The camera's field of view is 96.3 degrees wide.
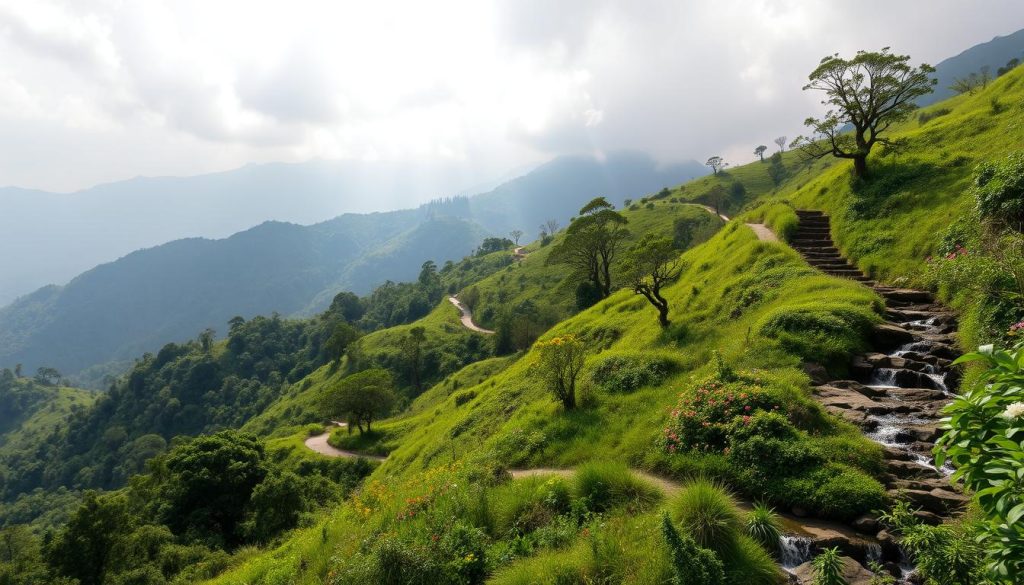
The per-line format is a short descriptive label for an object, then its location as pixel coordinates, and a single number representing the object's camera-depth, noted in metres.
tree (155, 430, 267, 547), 36.38
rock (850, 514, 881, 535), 8.11
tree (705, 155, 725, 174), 165.75
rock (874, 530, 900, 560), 7.60
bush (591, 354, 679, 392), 16.58
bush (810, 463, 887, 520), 8.48
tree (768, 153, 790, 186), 148.00
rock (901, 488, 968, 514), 8.06
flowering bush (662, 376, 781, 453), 11.09
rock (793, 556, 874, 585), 6.75
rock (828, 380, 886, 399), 12.95
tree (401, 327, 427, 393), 94.81
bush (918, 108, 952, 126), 65.31
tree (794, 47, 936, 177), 27.59
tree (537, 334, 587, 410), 16.62
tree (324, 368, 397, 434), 62.84
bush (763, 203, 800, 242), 29.02
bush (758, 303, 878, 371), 14.63
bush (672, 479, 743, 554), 7.00
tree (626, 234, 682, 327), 24.94
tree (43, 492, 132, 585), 26.92
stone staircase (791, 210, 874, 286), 23.39
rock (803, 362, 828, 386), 13.66
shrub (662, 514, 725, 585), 6.14
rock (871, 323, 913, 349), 15.23
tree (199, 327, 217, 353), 167.75
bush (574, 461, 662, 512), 9.05
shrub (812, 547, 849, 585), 5.76
